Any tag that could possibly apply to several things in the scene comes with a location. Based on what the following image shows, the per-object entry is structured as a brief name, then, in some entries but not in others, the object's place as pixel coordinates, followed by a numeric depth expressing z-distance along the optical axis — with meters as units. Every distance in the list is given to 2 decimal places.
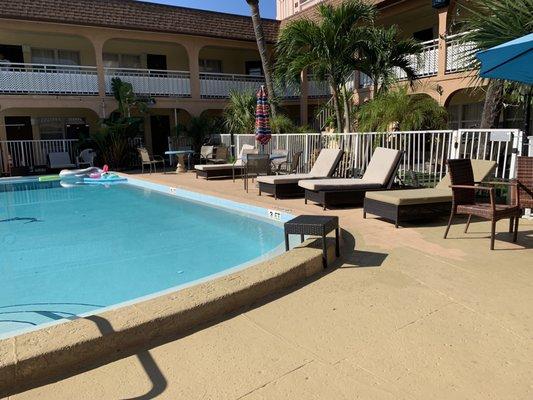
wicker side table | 4.54
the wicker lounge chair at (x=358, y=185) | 7.93
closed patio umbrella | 13.23
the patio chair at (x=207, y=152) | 16.70
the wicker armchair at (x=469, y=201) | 5.03
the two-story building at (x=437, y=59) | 14.33
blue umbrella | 4.57
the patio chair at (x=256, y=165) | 11.27
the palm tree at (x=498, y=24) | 6.97
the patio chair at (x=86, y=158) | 18.45
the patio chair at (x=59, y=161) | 18.09
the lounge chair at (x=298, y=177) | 9.42
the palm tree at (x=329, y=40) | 11.45
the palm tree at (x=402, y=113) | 10.05
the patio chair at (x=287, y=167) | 11.19
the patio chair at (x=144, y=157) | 16.62
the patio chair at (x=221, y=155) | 16.41
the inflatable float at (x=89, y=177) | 15.83
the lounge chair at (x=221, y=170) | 13.98
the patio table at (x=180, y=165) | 17.33
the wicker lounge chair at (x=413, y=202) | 6.31
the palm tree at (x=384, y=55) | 12.30
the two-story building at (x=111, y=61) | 17.17
